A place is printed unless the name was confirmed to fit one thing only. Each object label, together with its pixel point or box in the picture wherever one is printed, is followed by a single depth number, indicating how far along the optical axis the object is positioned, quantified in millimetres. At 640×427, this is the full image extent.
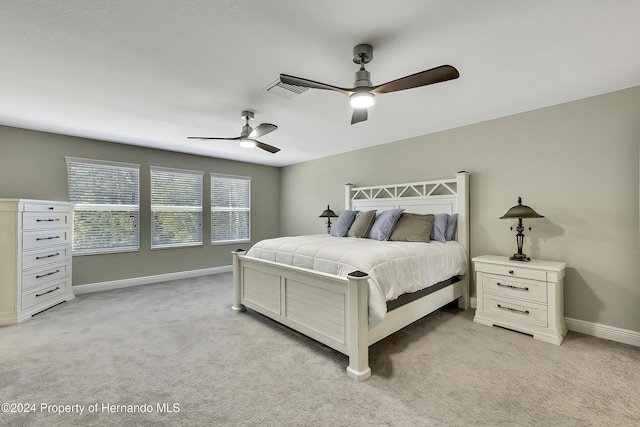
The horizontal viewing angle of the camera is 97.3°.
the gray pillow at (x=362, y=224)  3795
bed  2064
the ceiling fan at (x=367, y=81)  1723
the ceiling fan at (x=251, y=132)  2878
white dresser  3055
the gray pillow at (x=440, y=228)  3463
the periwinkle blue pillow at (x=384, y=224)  3537
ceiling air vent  2460
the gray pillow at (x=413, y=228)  3313
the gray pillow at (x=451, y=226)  3545
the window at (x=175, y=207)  4887
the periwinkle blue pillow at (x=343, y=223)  4082
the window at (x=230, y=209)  5645
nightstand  2596
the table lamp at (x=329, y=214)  4992
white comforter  2240
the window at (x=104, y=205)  4172
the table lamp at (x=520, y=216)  2773
